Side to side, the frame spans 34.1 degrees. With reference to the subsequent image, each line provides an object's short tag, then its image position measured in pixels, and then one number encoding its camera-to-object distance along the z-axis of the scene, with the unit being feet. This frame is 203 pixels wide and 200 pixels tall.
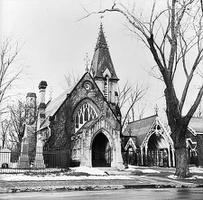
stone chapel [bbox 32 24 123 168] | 98.73
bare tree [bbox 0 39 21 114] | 86.99
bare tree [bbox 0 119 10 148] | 213.15
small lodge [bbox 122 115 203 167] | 130.21
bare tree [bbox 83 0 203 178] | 67.00
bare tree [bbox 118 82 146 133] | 167.51
